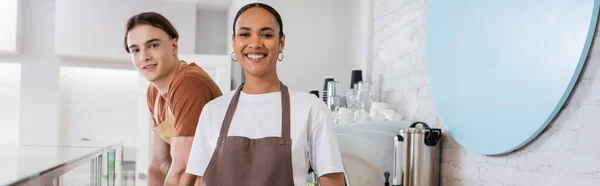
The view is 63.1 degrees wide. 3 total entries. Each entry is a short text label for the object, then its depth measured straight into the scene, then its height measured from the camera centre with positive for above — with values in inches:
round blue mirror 48.3 +4.6
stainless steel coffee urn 71.7 -8.3
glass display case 34.0 -5.8
